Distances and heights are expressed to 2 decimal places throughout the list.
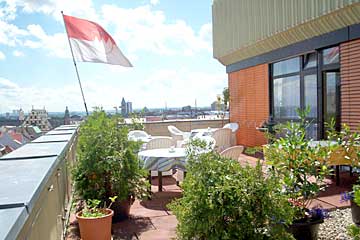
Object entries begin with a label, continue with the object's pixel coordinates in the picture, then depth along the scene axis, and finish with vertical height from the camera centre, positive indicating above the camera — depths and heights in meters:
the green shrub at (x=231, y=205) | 2.50 -0.72
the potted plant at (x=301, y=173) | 3.38 -0.68
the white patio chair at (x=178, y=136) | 9.86 -0.84
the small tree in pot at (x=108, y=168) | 4.41 -0.75
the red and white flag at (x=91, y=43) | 8.46 +1.56
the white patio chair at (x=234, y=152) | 5.42 -0.72
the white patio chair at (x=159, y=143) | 7.40 -0.76
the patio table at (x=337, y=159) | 5.23 -0.85
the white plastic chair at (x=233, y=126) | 11.01 -0.68
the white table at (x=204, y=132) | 9.00 -0.72
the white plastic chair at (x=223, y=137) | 9.09 -0.83
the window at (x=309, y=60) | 8.37 +0.99
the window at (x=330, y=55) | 7.49 +0.99
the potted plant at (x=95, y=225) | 3.65 -1.20
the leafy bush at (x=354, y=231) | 2.11 -0.77
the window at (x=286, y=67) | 9.22 +0.97
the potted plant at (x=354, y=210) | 3.72 -1.20
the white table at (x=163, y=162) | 5.60 -0.87
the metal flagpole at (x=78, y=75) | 8.10 +0.74
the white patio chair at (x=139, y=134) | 9.46 -0.73
